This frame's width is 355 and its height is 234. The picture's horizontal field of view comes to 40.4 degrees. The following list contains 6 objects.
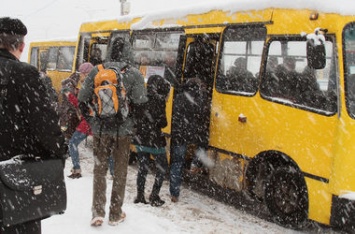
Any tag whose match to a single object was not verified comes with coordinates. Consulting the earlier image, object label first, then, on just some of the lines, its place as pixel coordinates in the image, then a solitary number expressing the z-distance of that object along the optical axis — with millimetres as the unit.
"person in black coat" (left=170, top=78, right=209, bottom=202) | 6625
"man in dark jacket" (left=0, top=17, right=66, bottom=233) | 2807
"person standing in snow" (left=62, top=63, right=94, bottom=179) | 7668
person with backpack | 4906
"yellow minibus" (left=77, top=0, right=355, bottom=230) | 5445
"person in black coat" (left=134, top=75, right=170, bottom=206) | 6176
